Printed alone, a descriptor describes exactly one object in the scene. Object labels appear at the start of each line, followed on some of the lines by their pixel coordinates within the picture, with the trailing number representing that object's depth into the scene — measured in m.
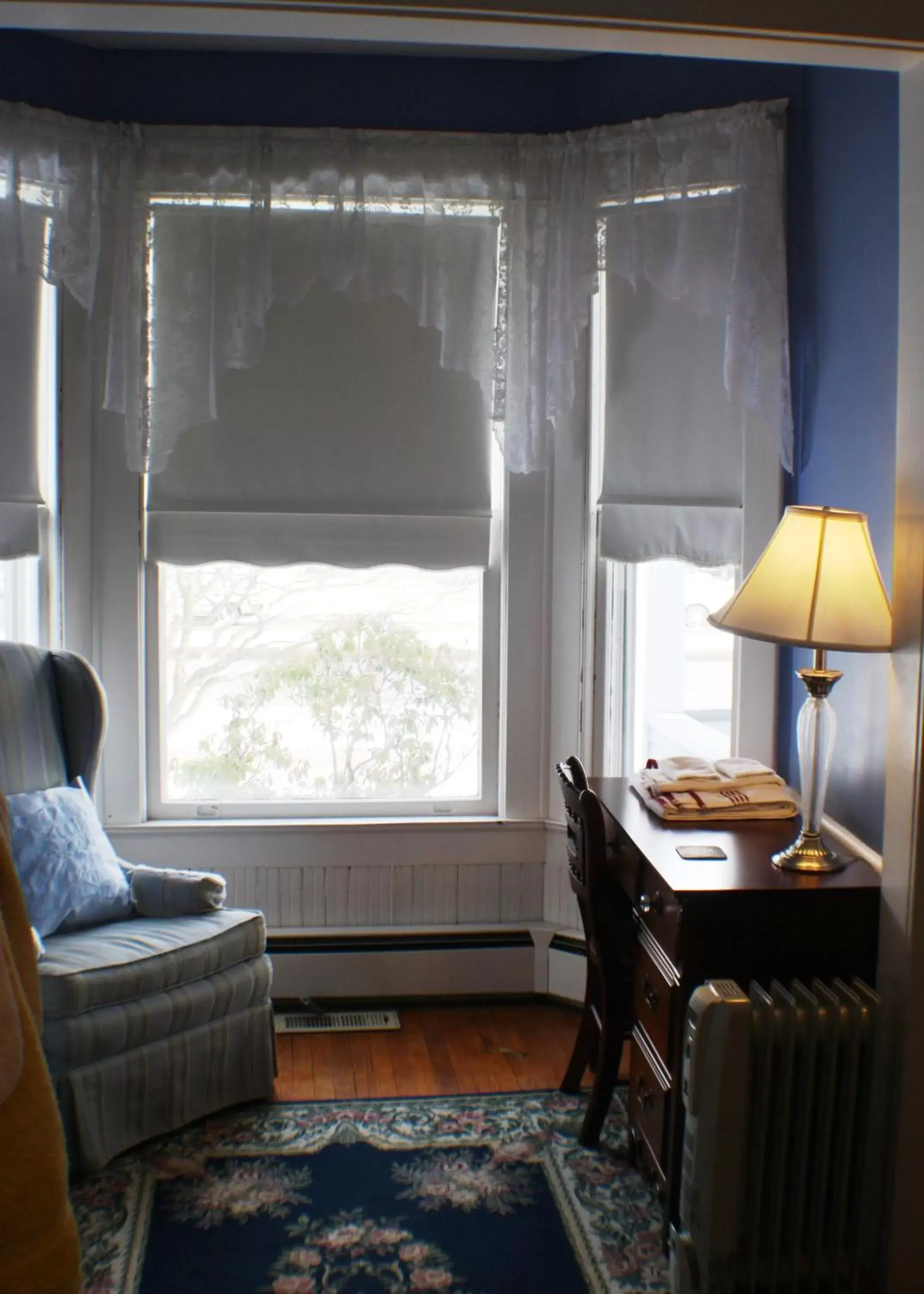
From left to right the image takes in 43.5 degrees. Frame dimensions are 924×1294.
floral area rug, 2.20
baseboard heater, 3.43
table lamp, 2.06
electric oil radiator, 1.94
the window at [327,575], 3.31
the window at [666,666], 3.22
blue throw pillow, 2.74
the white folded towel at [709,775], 2.55
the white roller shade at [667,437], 3.16
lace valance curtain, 3.11
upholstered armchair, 2.52
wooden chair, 2.46
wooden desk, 2.10
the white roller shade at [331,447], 3.30
